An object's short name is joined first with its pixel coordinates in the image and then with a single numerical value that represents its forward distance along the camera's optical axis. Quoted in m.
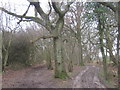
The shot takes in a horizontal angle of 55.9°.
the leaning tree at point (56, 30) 7.11
